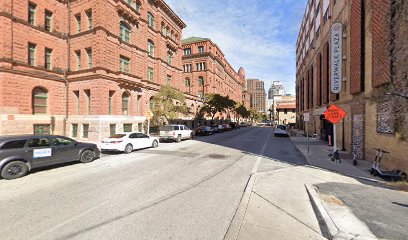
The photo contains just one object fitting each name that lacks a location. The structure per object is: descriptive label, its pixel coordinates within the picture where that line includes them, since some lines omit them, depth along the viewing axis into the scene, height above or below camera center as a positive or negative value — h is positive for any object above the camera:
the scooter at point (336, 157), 10.45 -2.08
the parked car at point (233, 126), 49.87 -1.77
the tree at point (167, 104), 23.26 +1.88
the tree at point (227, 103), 42.02 +3.81
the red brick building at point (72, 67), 16.77 +5.26
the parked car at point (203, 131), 29.70 -1.86
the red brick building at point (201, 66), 53.72 +15.60
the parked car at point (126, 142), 12.78 -1.66
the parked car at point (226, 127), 41.27 -1.77
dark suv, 7.46 -1.52
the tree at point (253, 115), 109.94 +2.56
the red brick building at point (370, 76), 8.09 +2.45
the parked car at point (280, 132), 26.29 -1.72
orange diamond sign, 10.22 +0.32
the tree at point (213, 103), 39.94 +3.38
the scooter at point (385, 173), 7.31 -2.09
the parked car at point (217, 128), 35.48 -1.81
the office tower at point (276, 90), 195.32 +29.78
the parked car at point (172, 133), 19.66 -1.46
